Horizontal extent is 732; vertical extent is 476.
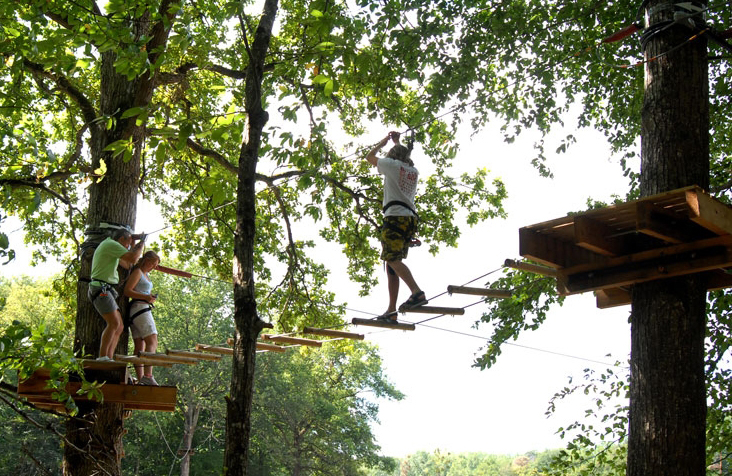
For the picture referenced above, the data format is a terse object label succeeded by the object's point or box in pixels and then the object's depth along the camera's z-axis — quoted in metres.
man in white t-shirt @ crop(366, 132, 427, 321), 5.45
